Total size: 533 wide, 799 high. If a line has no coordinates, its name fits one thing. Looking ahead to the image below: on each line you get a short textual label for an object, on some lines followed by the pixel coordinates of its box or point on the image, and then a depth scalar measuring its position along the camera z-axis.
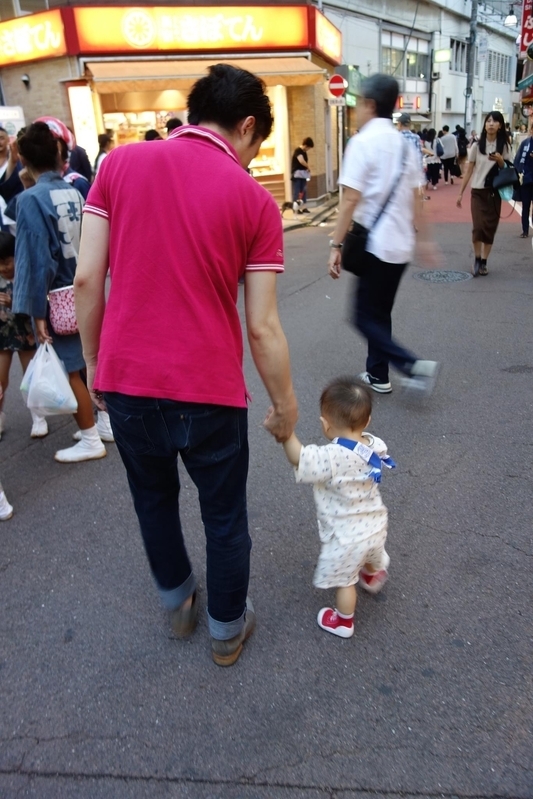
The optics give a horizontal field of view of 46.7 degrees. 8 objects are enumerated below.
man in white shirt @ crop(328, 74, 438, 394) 3.80
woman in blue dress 3.32
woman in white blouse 7.04
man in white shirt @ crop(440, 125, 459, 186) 21.24
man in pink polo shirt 1.72
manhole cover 7.95
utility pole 33.97
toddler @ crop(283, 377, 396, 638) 2.17
